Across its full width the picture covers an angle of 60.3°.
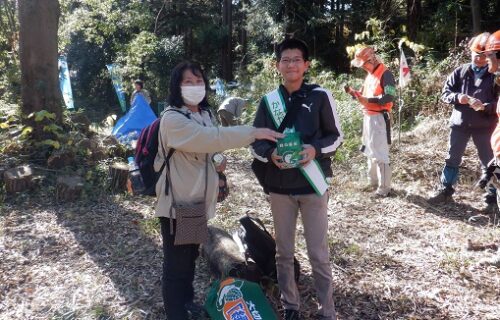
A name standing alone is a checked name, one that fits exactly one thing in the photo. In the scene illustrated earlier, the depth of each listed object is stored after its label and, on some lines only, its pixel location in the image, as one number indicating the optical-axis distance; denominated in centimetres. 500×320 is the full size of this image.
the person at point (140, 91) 1177
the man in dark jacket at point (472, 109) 442
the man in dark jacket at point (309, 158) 268
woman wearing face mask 250
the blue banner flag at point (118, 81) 1592
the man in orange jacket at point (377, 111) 505
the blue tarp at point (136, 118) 1037
